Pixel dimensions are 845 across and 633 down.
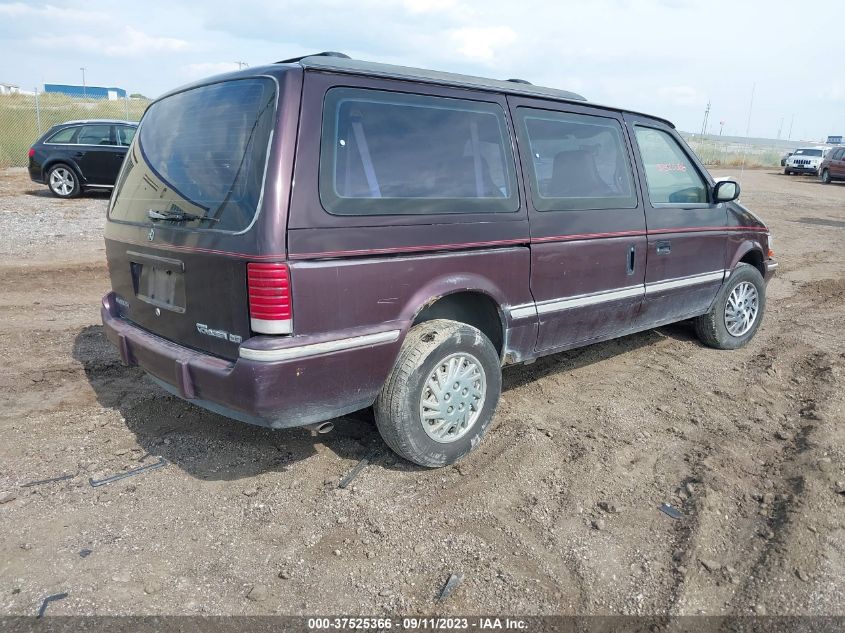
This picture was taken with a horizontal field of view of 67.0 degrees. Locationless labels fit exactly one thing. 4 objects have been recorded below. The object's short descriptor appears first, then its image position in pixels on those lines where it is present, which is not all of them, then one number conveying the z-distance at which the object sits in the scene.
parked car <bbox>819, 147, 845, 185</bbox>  26.81
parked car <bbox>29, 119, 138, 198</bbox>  12.96
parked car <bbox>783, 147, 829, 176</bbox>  31.71
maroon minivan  2.78
